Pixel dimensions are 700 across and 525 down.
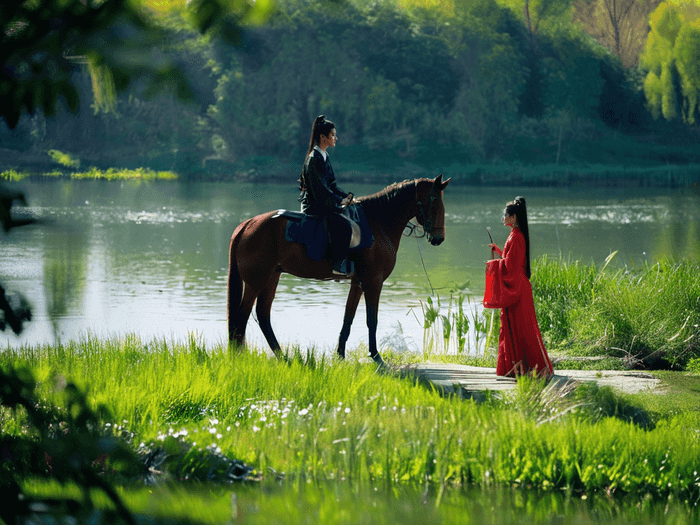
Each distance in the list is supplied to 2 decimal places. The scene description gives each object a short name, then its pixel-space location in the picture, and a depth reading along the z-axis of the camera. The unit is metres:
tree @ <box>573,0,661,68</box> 145.37
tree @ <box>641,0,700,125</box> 104.94
